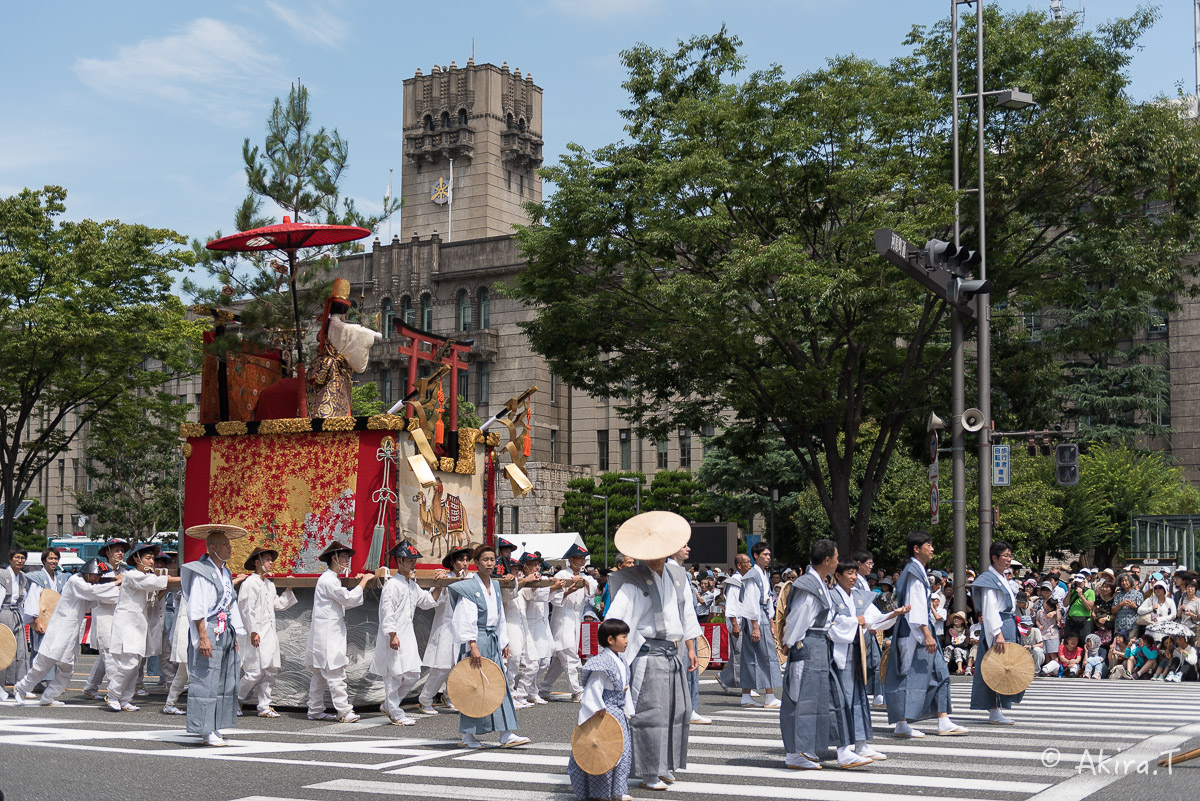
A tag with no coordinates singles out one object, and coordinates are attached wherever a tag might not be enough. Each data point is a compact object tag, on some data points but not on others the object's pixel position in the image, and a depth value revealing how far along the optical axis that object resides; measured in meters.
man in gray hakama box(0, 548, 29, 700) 15.79
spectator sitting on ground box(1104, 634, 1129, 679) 18.61
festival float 14.52
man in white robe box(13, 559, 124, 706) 14.62
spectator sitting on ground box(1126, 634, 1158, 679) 18.28
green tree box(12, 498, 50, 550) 64.06
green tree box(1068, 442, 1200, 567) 42.81
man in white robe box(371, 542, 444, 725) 12.83
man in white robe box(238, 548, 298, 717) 12.98
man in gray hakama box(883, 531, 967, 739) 11.33
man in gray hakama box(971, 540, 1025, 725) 11.83
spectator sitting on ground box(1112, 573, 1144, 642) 18.58
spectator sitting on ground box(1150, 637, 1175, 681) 17.88
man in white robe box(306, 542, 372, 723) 12.98
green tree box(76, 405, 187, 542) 49.22
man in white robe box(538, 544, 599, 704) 15.37
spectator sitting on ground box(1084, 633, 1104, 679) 18.92
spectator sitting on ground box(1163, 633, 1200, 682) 17.61
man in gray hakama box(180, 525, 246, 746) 10.81
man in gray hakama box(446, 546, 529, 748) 10.73
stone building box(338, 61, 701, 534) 60.94
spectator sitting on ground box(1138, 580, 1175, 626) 17.89
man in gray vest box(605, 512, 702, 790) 8.65
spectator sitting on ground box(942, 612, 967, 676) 19.44
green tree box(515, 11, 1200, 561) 21.55
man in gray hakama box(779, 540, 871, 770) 9.44
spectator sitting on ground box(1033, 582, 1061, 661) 19.42
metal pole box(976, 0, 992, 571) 17.70
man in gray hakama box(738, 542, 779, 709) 14.49
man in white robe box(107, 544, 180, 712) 14.02
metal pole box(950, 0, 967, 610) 17.45
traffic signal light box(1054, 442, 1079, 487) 19.94
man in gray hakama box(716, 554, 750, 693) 14.63
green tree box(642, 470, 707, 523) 56.06
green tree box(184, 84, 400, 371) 16.92
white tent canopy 41.99
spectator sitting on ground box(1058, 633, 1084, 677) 19.31
